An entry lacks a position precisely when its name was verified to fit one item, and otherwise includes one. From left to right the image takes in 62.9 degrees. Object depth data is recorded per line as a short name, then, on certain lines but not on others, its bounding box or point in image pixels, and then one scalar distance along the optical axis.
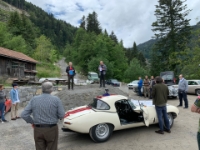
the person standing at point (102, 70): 10.83
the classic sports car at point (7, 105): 8.92
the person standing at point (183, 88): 9.48
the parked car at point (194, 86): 15.05
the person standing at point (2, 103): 7.23
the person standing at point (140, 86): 14.72
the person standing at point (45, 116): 2.98
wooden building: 19.85
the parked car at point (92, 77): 30.00
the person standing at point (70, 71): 10.75
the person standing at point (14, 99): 7.82
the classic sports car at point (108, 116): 4.78
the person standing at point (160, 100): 5.48
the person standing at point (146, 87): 13.60
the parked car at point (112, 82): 29.18
